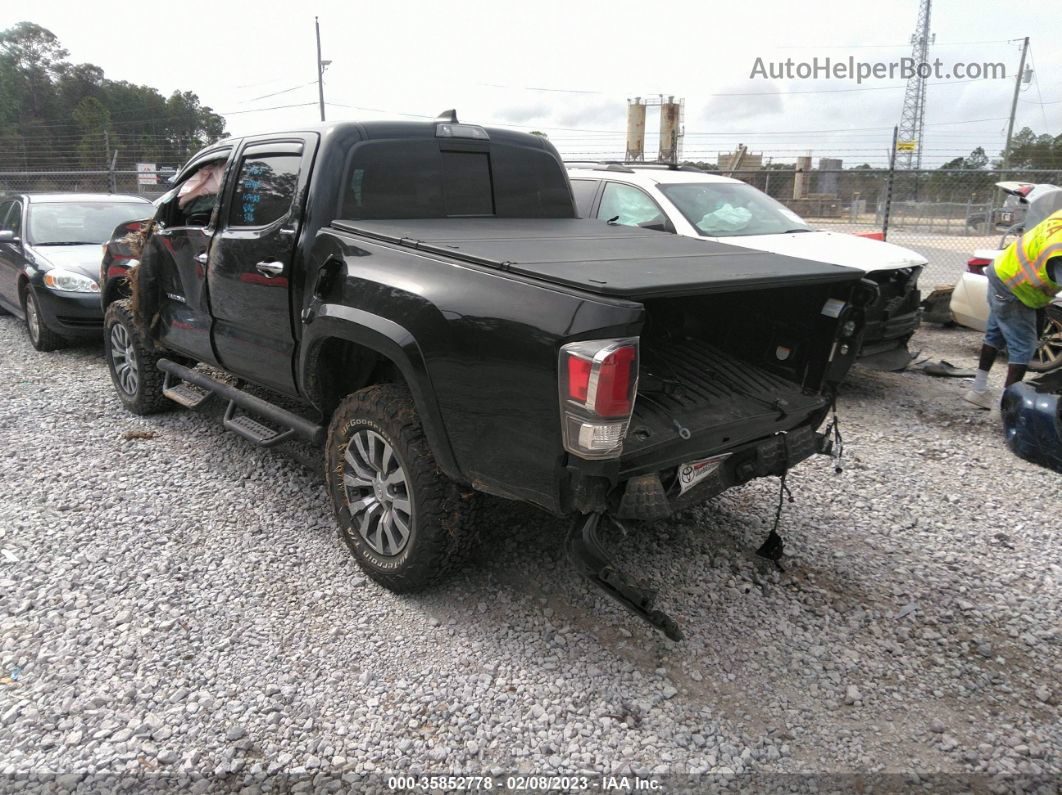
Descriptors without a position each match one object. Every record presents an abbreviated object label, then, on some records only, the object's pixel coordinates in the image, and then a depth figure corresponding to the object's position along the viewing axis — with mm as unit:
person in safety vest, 5523
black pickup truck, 2637
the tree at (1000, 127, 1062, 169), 16234
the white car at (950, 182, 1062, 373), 7191
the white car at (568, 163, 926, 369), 6422
